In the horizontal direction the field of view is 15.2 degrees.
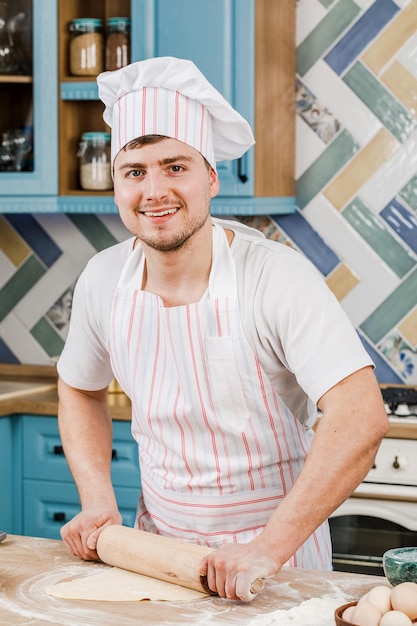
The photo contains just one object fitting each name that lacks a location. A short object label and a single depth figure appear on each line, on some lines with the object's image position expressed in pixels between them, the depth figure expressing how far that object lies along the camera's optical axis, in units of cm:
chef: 236
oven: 333
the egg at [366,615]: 197
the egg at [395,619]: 196
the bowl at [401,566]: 211
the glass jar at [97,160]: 379
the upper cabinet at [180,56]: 360
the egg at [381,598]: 200
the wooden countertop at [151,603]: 212
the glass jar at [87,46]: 378
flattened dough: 221
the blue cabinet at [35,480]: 366
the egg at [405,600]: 199
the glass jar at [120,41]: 375
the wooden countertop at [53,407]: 333
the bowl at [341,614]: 198
